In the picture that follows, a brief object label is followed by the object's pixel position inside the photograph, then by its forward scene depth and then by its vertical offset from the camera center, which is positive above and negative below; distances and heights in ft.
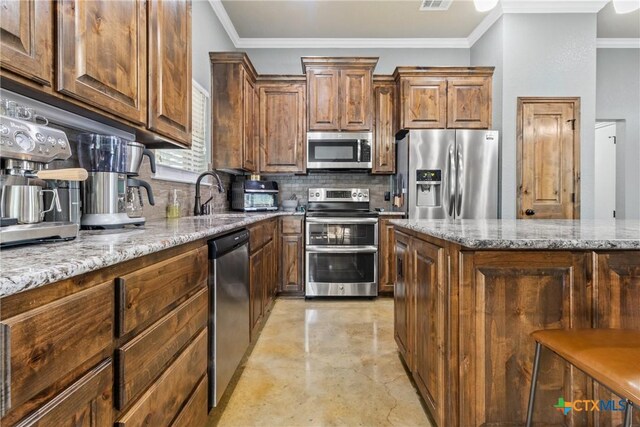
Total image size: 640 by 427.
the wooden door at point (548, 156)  11.91 +1.88
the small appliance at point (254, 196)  12.56 +0.51
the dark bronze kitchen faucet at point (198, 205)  8.61 +0.10
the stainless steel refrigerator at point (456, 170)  11.75 +1.36
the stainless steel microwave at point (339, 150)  12.75 +2.25
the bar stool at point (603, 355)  2.65 -1.31
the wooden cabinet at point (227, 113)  11.25 +3.23
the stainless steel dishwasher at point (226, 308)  4.91 -1.64
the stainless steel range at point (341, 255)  11.91 -1.64
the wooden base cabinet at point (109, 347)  1.76 -0.97
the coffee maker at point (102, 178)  4.39 +0.41
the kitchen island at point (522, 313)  4.02 -1.27
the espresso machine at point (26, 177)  2.76 +0.30
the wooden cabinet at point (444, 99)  12.39 +4.07
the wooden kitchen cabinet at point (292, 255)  12.10 -1.66
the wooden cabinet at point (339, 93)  12.45 +4.35
